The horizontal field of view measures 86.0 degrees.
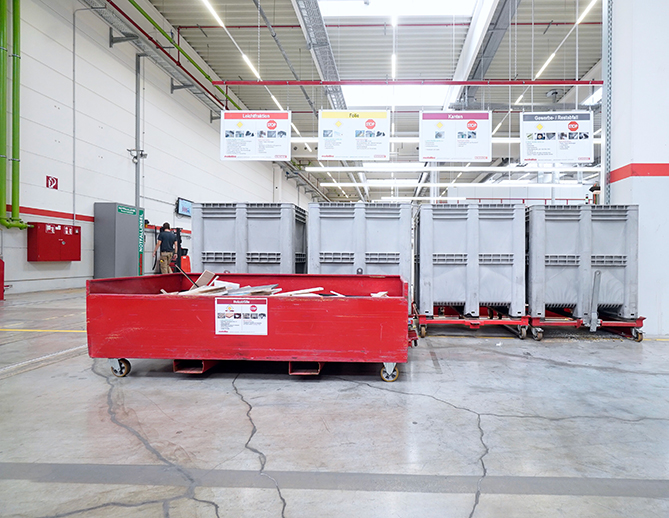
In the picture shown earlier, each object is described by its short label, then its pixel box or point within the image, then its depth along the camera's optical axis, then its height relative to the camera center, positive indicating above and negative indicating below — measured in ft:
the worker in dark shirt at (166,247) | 34.11 +0.73
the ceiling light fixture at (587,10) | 27.89 +20.03
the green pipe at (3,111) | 23.77 +9.49
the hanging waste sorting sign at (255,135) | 26.50 +8.93
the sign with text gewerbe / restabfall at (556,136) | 24.50 +8.39
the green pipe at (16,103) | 24.64 +10.37
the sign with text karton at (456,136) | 25.17 +8.57
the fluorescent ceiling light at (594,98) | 40.11 +18.65
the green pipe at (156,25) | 30.12 +20.41
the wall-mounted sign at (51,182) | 27.84 +5.60
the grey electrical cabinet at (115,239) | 32.22 +1.36
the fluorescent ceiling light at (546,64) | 36.52 +20.96
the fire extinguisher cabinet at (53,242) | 26.94 +0.90
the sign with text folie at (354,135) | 25.91 +8.86
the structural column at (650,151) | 16.74 +5.03
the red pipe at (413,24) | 31.81 +20.71
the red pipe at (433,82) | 26.25 +13.01
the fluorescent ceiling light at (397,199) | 60.54 +10.97
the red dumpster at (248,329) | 10.32 -2.15
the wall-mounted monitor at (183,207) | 44.28 +6.02
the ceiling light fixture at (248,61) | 36.53 +20.59
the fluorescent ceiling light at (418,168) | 37.99 +10.50
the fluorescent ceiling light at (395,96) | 38.81 +18.01
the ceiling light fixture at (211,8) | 27.66 +19.71
